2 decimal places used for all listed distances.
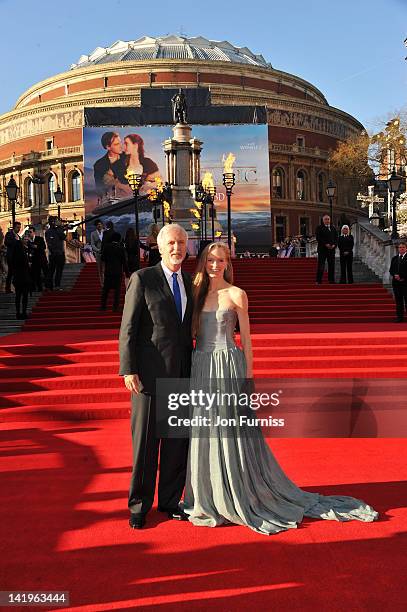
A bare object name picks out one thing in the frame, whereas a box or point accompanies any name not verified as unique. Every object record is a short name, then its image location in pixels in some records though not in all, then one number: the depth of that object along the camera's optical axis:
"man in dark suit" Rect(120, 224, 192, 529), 4.27
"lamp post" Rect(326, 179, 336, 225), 27.07
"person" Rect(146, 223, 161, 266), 12.62
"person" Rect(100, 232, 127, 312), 12.69
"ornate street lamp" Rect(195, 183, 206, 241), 28.77
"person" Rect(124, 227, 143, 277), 14.67
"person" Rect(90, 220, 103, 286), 14.20
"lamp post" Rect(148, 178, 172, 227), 28.82
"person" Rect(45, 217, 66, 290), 15.33
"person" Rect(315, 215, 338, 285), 15.70
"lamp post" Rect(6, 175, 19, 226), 19.64
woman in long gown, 4.23
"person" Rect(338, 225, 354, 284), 15.32
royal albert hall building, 65.19
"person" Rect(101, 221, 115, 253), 12.88
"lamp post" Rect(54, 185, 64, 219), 31.34
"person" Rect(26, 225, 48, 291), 15.30
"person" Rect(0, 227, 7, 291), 15.76
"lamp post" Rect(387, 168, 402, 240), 19.24
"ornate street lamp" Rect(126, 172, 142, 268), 20.21
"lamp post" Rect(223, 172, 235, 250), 23.30
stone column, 30.11
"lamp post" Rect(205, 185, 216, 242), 27.12
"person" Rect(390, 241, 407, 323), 12.41
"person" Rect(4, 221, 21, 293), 12.70
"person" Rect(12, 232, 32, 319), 12.05
